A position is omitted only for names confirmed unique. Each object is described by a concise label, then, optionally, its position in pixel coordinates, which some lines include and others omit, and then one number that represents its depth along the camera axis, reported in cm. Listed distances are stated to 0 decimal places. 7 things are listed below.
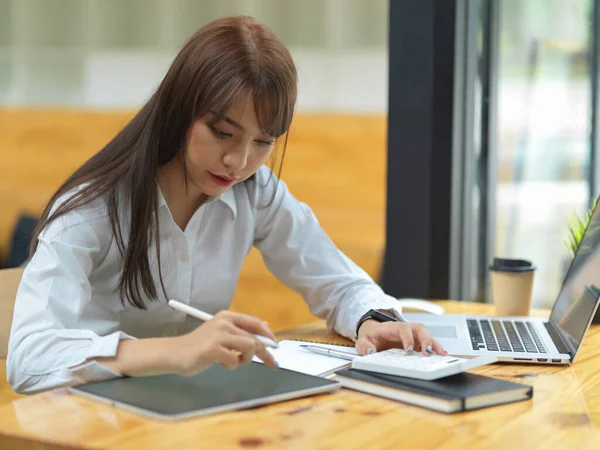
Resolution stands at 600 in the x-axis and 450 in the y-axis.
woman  206
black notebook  195
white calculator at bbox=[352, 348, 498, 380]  201
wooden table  184
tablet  192
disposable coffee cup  265
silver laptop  227
